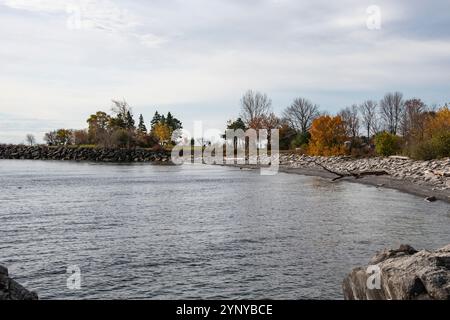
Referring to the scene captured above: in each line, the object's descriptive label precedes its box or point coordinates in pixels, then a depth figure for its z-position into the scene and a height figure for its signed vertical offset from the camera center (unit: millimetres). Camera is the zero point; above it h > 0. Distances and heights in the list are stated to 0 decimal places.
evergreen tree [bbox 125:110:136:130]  152000 +10360
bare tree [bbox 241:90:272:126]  131500 +12680
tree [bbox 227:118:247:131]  124938 +7219
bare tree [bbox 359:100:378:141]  118500 +8468
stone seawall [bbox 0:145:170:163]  125000 +112
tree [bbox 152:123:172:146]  150250 +6204
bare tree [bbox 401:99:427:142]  72000 +5543
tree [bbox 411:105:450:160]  54844 +829
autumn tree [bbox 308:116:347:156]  87625 +3109
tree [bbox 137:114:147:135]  156425 +9401
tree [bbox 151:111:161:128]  172625 +12652
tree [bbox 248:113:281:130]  119562 +7633
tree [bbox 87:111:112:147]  136675 +7741
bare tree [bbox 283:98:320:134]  124438 +9697
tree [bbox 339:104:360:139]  105938 +7830
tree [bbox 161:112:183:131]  166188 +10813
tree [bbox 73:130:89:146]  148500 +5433
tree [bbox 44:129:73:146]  158625 +5891
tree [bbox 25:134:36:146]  164862 +5363
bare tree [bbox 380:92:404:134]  112000 +9680
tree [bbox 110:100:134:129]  148625 +11268
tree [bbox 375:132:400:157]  72300 +1013
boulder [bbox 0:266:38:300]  9629 -2664
